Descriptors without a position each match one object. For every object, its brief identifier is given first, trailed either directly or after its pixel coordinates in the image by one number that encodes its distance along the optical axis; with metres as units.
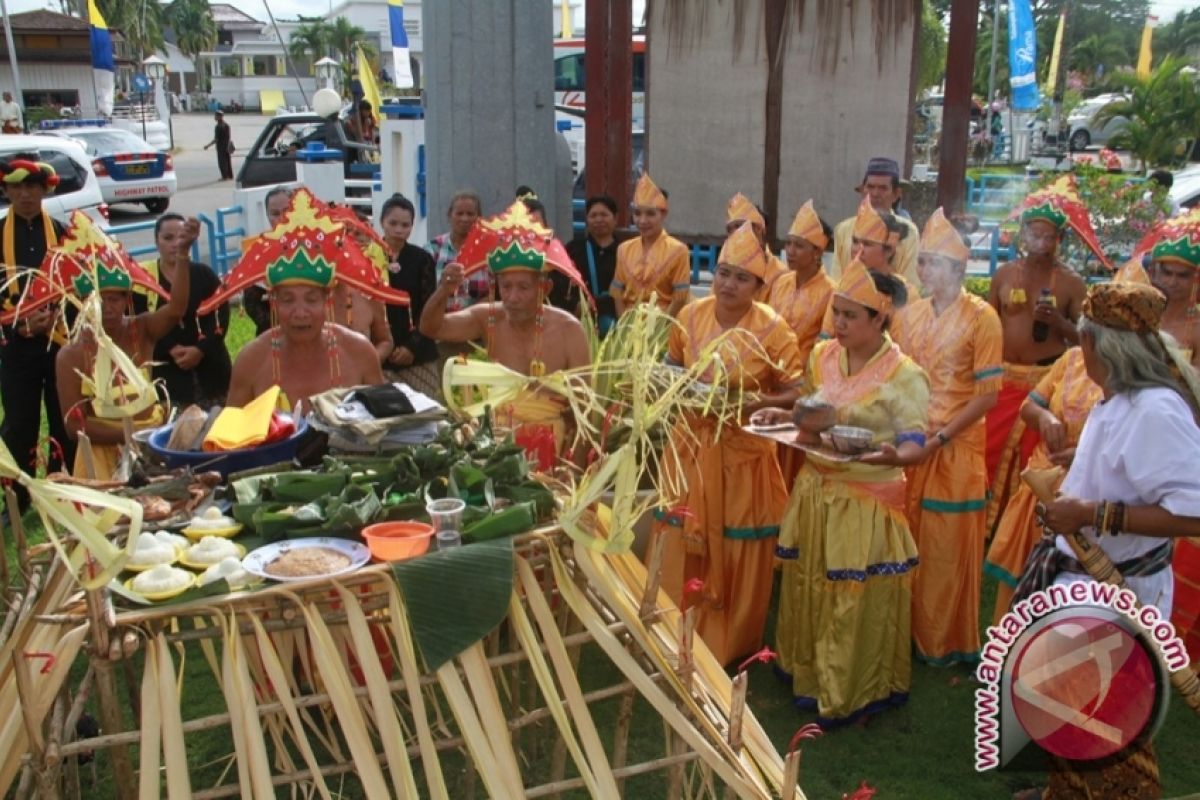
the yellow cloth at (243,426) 3.22
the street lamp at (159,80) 36.44
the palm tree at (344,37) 53.41
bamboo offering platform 2.22
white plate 2.47
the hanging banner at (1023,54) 20.44
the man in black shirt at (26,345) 5.63
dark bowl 3.13
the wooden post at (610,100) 8.05
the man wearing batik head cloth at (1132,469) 2.82
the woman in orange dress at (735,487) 4.42
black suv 14.44
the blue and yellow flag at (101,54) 24.05
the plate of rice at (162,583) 2.34
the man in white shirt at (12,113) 22.39
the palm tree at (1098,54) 42.12
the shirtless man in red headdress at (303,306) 4.06
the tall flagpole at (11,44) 23.33
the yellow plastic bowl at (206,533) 2.71
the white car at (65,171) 12.73
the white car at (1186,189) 13.41
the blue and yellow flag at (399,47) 18.66
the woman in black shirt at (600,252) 6.97
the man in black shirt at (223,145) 23.64
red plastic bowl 2.58
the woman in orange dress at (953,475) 4.45
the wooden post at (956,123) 7.53
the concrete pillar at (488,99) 7.38
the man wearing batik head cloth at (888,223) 5.79
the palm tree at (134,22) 48.47
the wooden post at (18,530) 2.73
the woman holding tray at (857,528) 3.90
